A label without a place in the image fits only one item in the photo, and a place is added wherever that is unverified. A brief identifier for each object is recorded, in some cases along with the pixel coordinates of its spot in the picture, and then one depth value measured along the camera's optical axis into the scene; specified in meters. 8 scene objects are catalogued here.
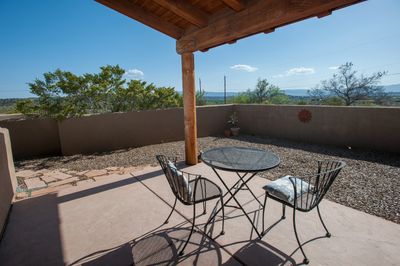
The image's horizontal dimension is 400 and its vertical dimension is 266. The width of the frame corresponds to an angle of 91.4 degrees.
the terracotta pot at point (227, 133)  6.94
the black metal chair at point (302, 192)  1.64
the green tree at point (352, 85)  11.05
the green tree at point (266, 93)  13.64
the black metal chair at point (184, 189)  1.72
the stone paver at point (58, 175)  3.57
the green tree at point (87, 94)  4.98
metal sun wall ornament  5.74
